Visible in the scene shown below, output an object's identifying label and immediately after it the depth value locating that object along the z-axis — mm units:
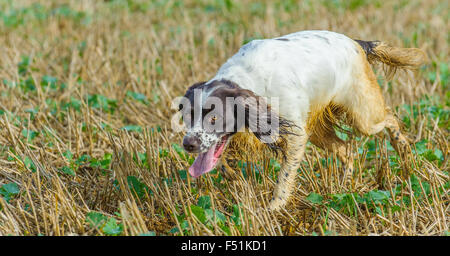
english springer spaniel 5953
